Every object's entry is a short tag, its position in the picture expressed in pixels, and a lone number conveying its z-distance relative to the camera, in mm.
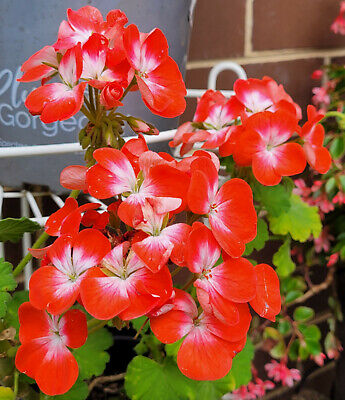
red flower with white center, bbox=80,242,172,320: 328
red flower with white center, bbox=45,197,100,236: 401
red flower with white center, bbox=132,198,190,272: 335
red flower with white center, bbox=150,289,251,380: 342
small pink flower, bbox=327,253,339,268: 1172
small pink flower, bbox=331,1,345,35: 1154
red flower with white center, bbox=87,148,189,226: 368
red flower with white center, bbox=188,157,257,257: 360
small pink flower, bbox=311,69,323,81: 1226
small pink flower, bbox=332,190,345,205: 1085
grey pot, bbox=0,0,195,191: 553
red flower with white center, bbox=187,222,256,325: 348
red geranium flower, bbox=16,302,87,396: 363
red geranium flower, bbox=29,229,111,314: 352
